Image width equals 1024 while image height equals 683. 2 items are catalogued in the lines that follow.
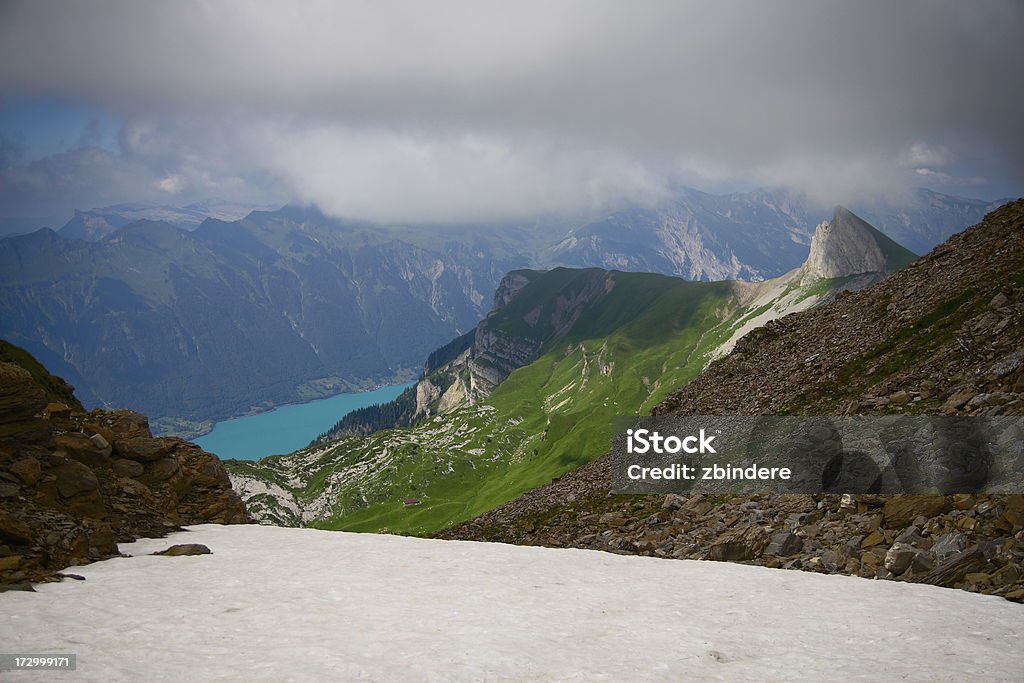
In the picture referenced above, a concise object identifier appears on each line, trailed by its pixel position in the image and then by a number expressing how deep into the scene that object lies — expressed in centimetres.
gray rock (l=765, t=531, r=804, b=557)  2252
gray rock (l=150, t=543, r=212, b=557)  2086
